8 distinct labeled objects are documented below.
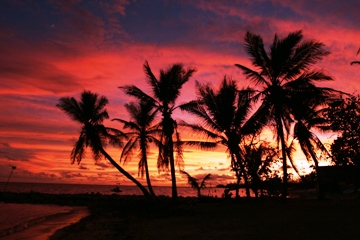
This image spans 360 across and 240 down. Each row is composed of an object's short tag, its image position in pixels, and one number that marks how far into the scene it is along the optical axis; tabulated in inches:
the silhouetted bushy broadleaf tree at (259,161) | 848.9
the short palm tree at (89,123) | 935.7
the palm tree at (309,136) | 824.3
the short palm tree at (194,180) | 984.9
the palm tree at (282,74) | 652.1
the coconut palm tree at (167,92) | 835.4
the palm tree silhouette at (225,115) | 838.5
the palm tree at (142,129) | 997.8
